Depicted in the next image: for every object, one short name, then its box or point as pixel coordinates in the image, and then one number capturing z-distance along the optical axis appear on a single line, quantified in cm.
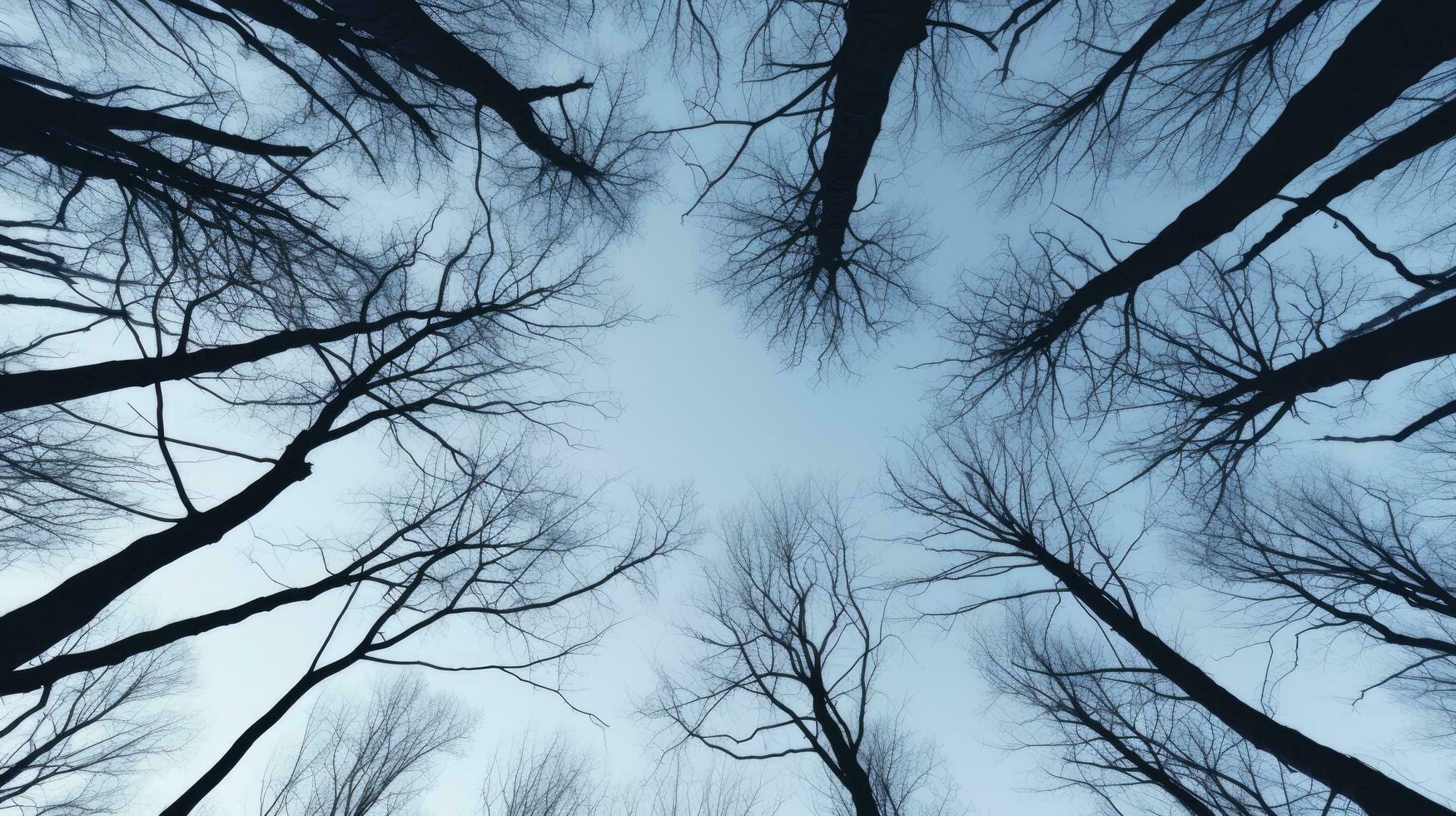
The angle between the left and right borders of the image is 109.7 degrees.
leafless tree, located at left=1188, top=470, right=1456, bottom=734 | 612
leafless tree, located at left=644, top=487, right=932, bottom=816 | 668
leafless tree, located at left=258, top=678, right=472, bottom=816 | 820
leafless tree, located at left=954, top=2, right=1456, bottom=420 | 328
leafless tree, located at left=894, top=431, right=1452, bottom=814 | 405
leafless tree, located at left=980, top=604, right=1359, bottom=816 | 538
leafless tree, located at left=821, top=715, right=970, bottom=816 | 789
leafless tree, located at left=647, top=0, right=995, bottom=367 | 387
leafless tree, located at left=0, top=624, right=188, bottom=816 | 707
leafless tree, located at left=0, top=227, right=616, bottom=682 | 310
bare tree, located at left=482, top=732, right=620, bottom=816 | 877
